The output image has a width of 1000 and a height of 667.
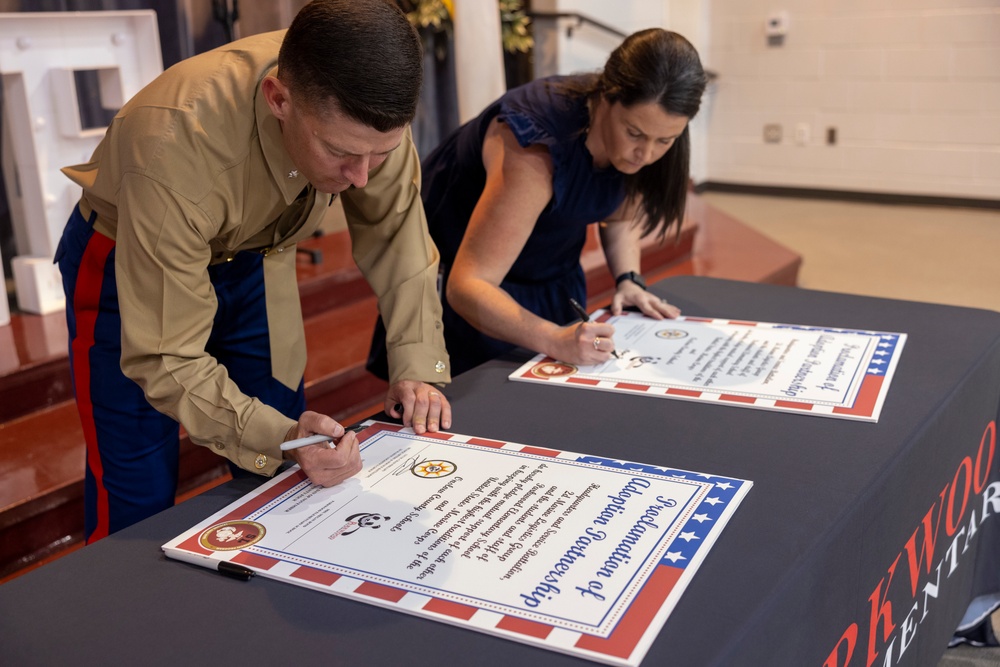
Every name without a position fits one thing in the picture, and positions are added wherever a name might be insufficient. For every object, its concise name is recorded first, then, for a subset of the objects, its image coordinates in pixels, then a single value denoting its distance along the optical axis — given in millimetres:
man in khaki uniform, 1055
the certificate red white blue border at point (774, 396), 1306
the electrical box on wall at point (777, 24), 6453
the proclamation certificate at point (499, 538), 848
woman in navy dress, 1562
